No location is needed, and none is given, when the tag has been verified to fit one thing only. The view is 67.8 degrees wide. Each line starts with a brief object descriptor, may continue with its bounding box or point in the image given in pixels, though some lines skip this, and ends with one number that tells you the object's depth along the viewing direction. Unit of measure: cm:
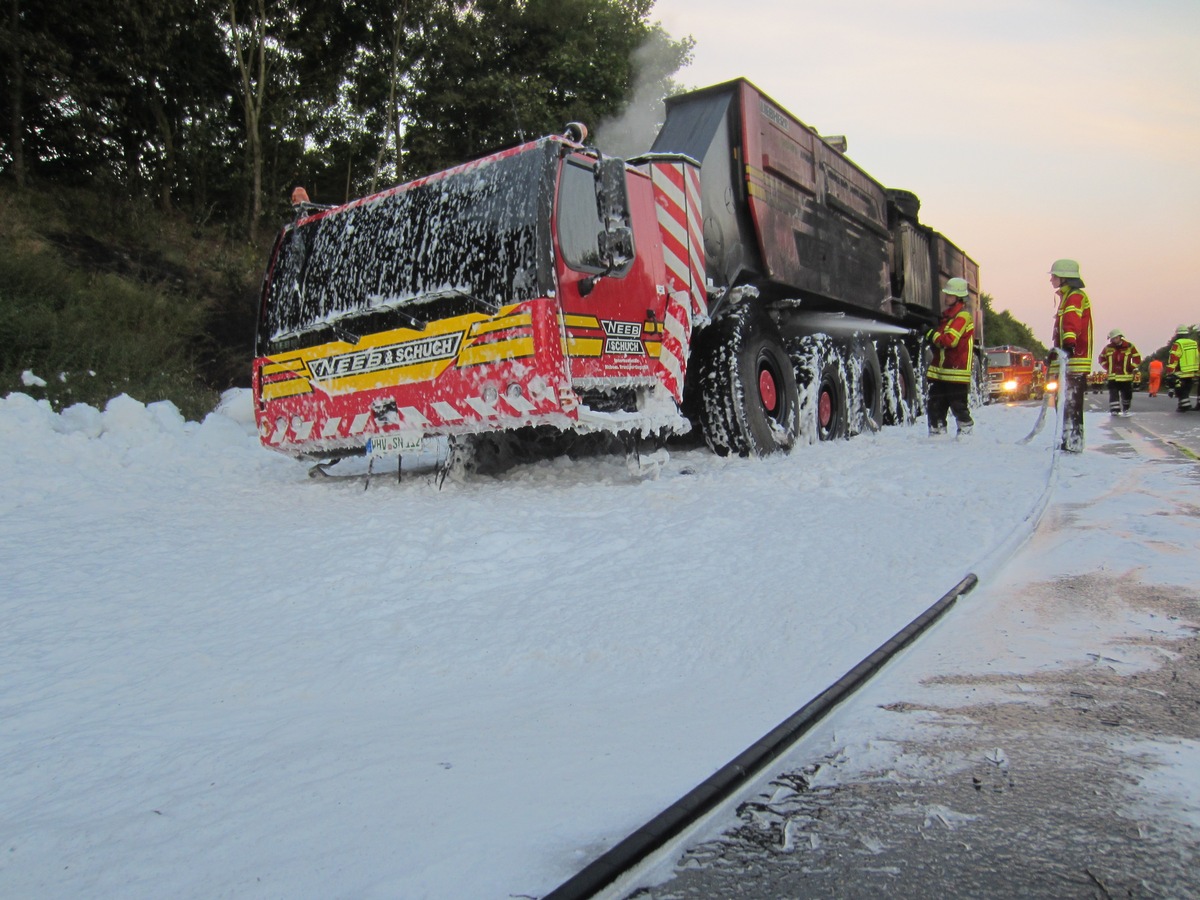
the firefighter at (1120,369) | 1680
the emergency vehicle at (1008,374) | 2891
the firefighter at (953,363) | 918
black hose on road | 145
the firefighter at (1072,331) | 827
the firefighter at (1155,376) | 2926
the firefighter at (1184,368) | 1711
